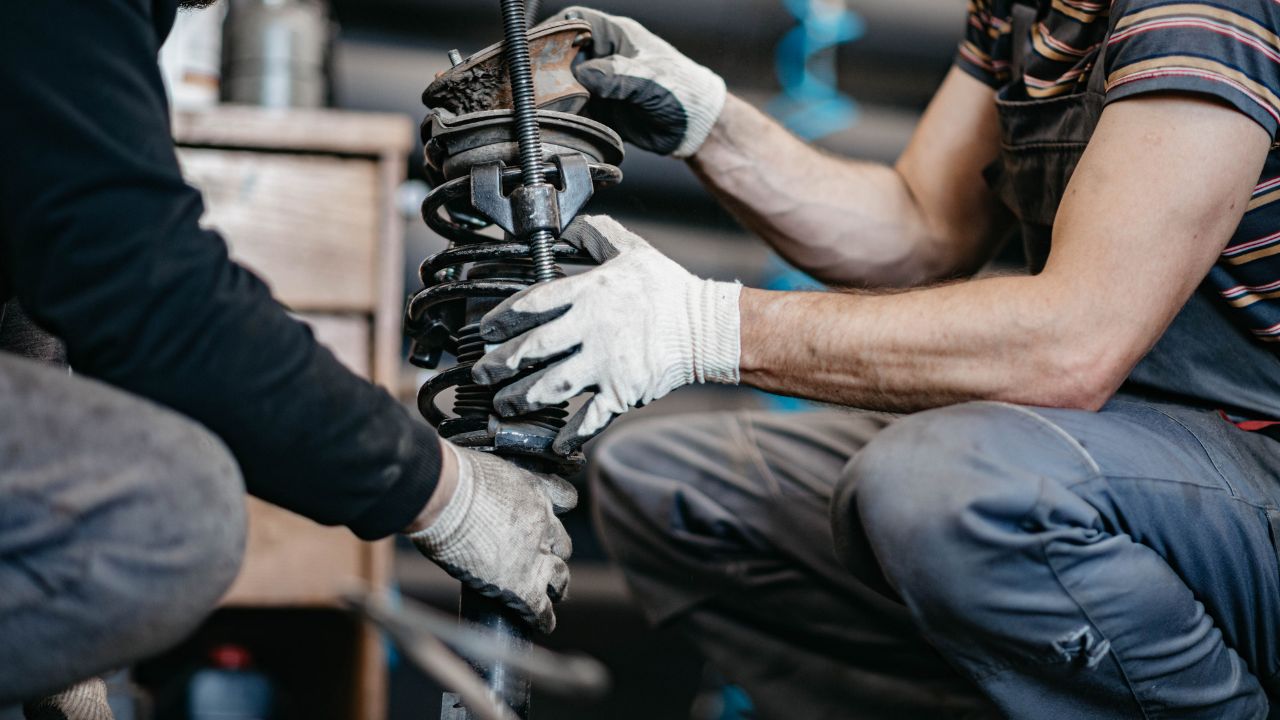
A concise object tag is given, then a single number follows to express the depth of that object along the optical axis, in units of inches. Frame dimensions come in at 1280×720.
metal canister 68.8
